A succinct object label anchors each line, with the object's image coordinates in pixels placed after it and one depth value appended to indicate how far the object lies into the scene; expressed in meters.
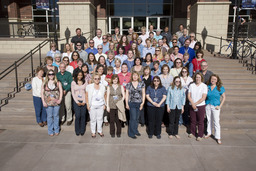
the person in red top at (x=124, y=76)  5.70
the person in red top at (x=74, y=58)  6.75
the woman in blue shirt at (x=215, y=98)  5.27
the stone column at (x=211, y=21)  13.11
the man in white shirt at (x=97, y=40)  9.21
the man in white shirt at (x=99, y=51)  7.13
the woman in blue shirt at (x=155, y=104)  5.29
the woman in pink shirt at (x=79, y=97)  5.52
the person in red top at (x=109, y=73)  5.82
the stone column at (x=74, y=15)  12.79
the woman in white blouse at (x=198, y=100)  5.27
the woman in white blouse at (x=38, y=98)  5.88
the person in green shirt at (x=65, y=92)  5.88
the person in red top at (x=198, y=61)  6.57
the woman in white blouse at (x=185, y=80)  5.71
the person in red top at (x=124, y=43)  7.95
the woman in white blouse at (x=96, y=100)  5.31
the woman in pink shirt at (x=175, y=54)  7.06
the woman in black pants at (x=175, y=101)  5.31
